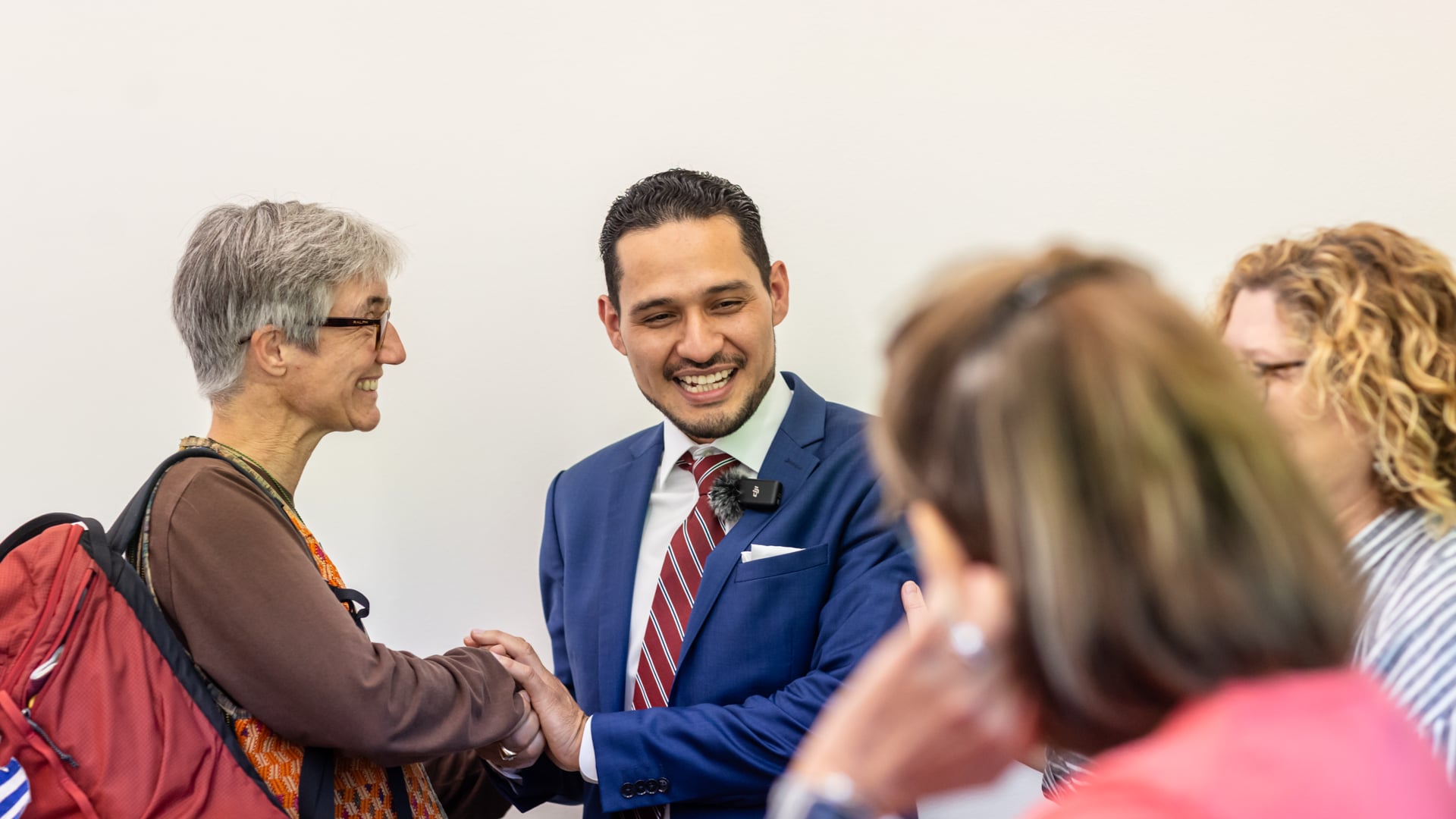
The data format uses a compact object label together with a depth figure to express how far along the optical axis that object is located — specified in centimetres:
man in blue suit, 214
